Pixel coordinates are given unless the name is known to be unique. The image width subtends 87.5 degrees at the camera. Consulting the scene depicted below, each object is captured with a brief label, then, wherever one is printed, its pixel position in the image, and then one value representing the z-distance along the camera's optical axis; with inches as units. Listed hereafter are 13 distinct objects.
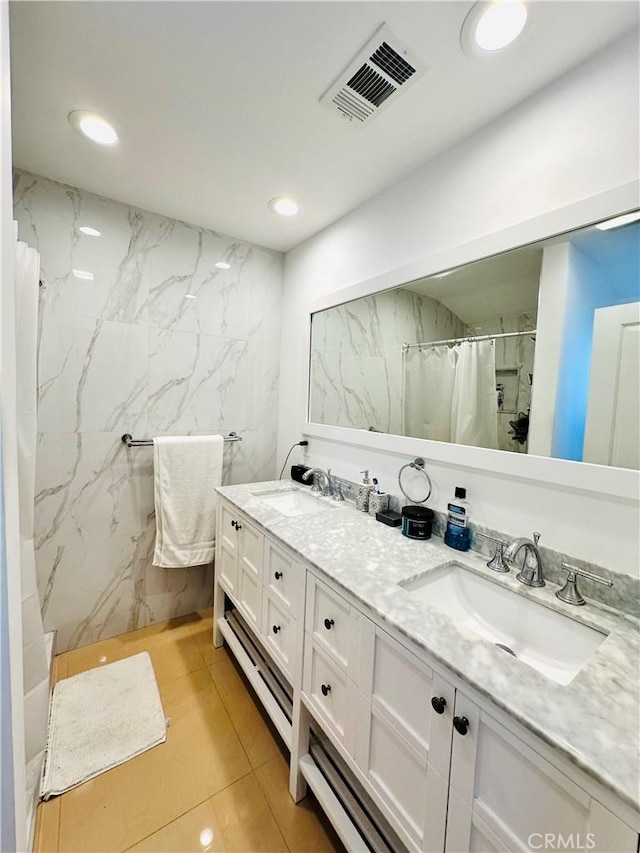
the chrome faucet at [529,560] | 40.0
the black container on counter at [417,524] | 51.5
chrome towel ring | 55.6
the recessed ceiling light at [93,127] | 49.5
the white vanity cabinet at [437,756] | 21.9
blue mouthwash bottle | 48.2
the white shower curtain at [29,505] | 38.0
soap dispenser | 63.6
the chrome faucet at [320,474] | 74.6
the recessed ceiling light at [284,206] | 68.4
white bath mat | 49.7
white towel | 75.7
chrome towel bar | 73.7
